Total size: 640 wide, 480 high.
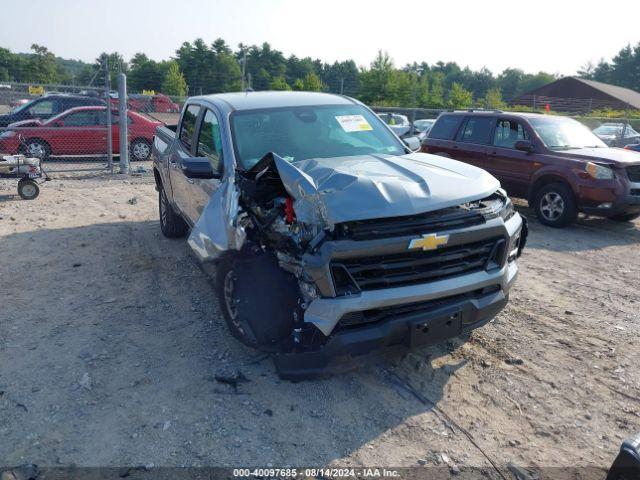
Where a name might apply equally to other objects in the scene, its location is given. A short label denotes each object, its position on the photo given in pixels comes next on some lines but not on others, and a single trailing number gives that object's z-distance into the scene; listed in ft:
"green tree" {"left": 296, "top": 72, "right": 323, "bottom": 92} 130.21
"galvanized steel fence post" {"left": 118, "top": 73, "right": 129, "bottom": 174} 39.78
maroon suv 26.53
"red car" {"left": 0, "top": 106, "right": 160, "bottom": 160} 42.24
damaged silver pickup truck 10.58
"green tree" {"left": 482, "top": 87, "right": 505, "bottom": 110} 125.62
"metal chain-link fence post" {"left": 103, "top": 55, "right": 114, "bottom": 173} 37.94
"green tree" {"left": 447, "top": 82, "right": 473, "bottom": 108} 126.79
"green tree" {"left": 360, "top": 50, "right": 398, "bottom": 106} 128.47
